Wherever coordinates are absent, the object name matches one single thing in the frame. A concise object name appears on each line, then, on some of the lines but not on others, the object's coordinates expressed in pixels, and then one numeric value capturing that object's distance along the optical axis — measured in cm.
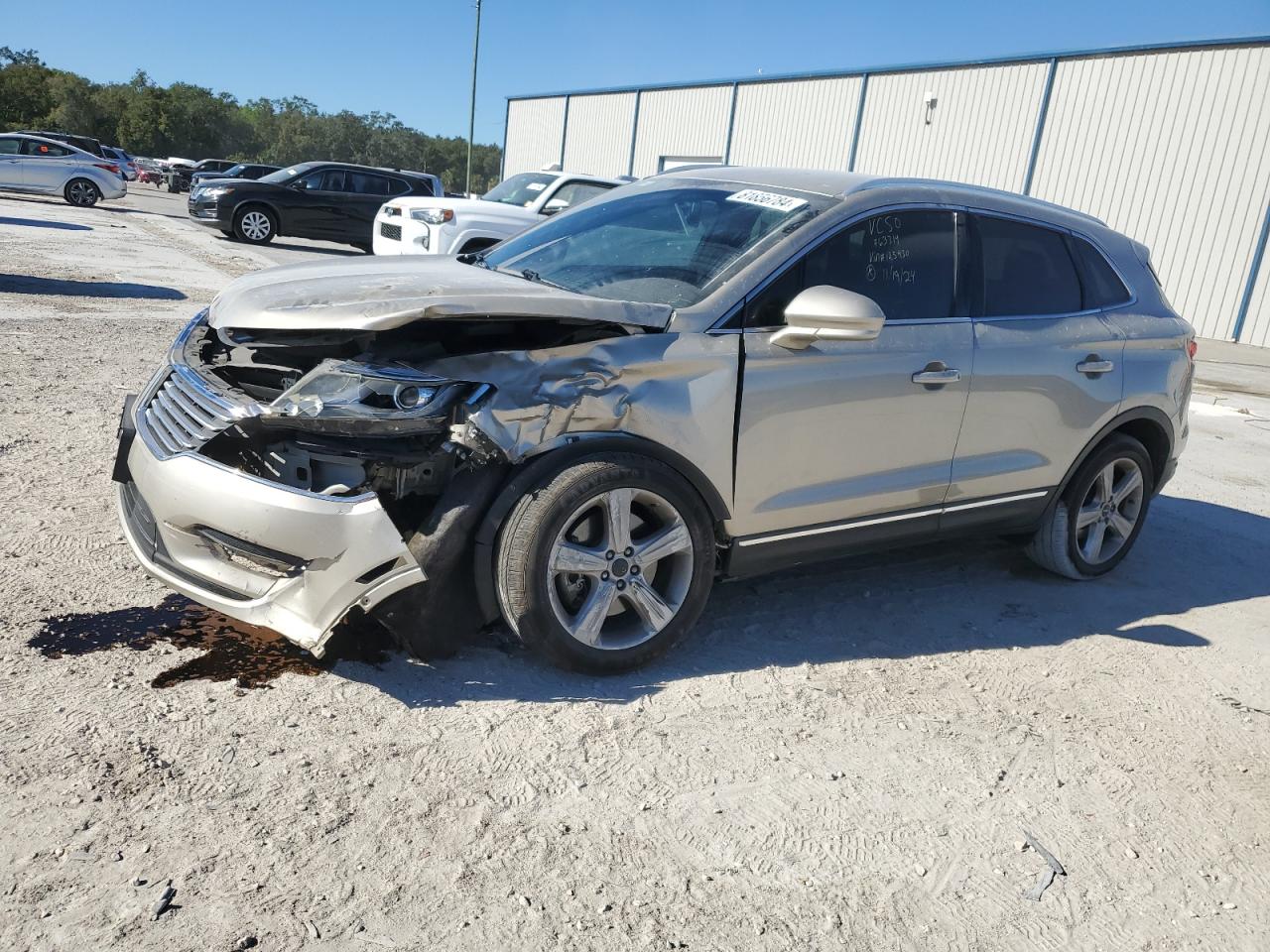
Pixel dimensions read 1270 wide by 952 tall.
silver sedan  2427
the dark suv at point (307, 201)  1981
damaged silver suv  314
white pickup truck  1328
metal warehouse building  1977
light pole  4285
